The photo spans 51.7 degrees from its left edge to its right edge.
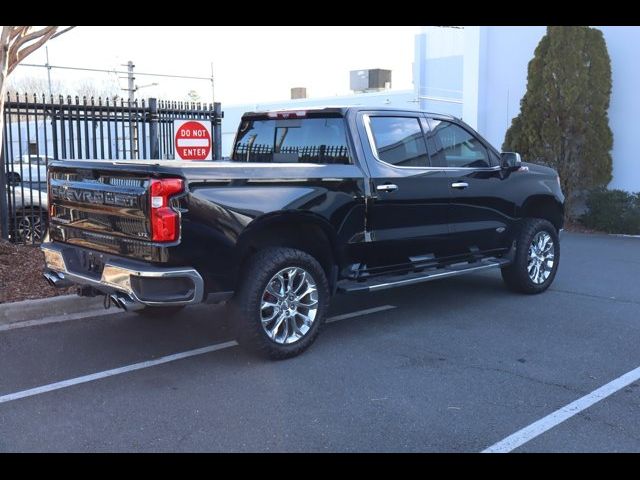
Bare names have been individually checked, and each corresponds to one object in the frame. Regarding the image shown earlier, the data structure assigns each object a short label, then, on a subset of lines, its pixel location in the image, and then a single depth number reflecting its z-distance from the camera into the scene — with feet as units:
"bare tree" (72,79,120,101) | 103.60
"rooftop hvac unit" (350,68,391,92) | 95.61
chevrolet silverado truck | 15.25
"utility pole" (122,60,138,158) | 34.83
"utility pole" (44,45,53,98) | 60.85
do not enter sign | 33.17
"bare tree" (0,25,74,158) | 25.49
